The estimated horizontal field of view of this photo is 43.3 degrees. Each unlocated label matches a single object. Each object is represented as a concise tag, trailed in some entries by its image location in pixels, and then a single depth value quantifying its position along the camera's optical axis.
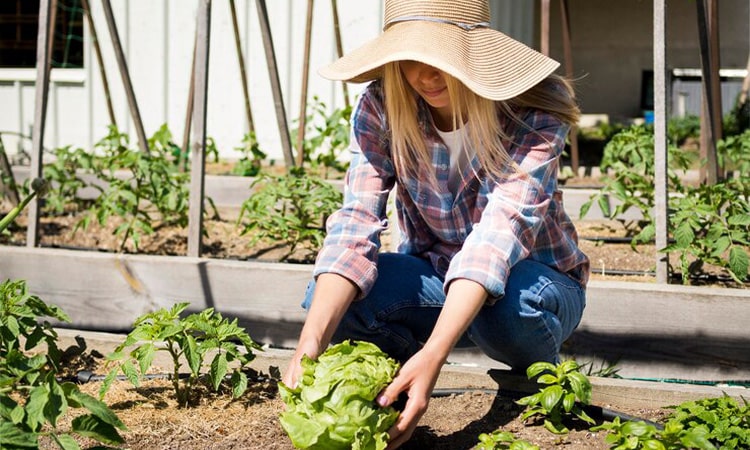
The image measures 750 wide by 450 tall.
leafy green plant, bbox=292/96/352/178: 4.80
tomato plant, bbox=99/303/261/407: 2.21
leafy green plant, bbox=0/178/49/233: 2.12
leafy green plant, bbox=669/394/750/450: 1.86
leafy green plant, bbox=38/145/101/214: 4.41
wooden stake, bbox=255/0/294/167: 4.48
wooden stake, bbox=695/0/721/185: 3.67
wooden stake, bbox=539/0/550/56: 4.55
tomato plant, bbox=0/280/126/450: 1.55
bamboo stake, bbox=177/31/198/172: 5.03
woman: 1.99
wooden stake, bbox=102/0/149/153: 4.78
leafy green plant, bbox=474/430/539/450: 1.84
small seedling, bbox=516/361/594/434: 2.02
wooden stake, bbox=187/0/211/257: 3.35
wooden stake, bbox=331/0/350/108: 5.25
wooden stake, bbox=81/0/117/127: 5.34
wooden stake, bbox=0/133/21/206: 4.26
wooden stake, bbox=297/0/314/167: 4.70
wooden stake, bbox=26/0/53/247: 3.58
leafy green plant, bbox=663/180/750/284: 2.93
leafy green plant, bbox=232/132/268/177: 5.14
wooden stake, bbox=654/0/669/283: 2.94
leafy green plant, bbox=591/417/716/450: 1.78
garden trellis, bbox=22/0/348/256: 3.35
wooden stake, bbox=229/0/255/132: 5.10
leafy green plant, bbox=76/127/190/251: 3.86
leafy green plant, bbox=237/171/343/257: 3.62
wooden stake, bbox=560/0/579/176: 4.91
